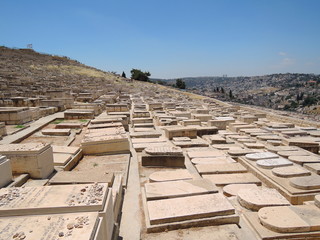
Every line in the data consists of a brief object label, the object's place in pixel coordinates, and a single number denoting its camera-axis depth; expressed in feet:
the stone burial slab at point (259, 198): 13.05
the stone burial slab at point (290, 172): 16.93
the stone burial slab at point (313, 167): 18.03
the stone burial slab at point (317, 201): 12.94
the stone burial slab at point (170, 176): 15.78
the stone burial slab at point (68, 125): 28.37
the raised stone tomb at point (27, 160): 14.53
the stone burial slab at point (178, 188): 13.09
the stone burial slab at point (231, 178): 16.76
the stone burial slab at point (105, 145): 20.89
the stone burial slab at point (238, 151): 22.34
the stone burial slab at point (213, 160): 20.42
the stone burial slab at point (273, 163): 18.49
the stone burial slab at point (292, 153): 22.04
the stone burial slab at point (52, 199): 9.16
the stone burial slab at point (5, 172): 12.46
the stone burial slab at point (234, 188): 15.05
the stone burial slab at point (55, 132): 25.48
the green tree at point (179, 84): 200.03
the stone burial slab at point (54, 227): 7.57
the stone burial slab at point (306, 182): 15.14
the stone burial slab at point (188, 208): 11.22
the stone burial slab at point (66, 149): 19.16
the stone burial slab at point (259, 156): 20.26
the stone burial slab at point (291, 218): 10.96
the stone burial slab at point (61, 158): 16.94
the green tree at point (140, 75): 198.90
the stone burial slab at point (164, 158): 19.35
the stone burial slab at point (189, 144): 25.23
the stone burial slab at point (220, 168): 18.42
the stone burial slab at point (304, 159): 19.87
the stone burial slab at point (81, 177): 13.46
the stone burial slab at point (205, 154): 21.77
